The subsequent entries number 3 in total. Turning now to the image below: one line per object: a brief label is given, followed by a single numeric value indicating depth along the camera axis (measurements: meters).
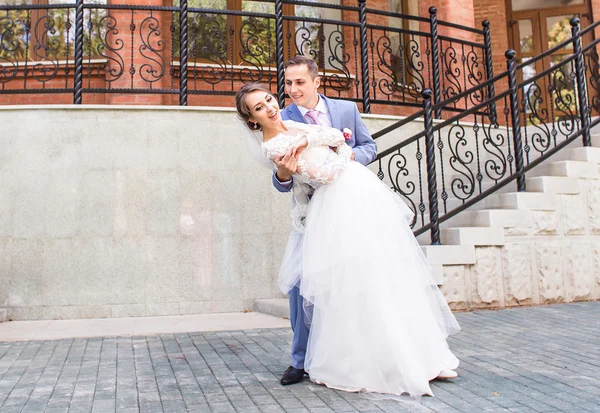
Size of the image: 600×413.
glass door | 12.70
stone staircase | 5.98
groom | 3.26
